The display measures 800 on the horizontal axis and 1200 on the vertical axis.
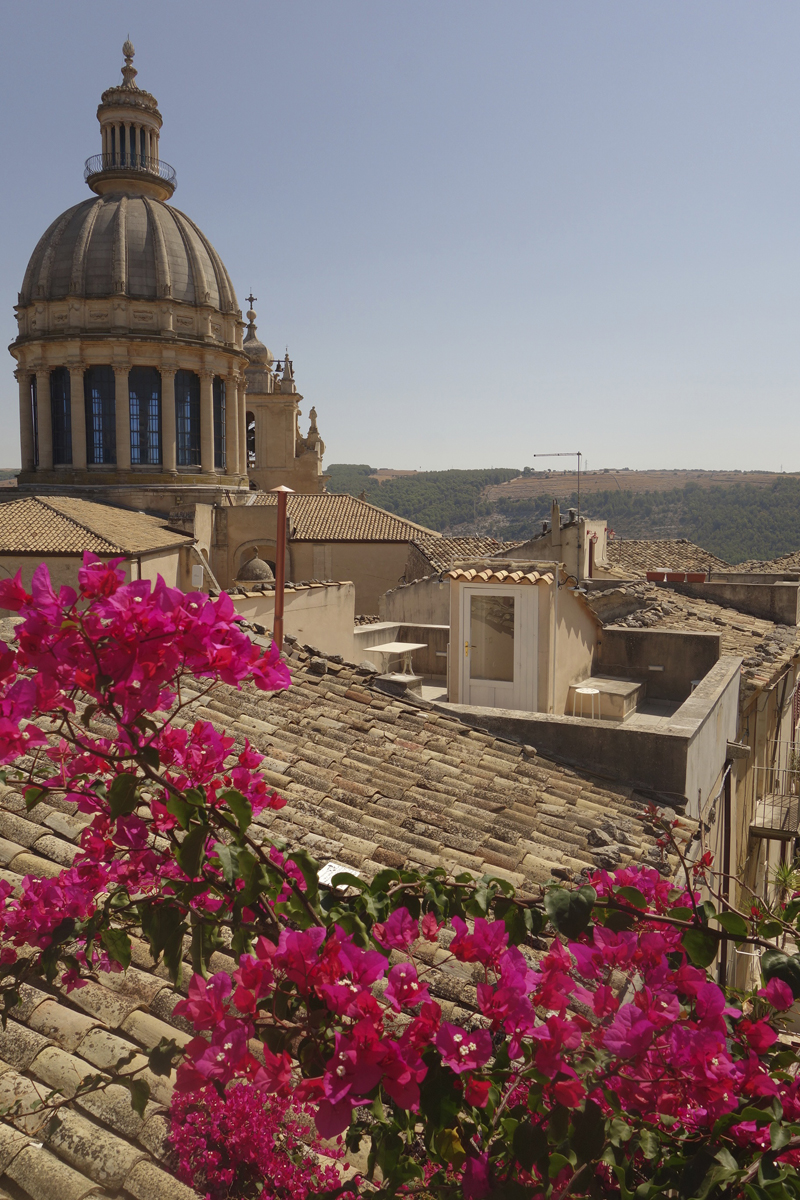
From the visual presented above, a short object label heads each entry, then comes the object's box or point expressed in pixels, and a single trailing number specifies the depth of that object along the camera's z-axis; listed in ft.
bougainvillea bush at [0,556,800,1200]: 5.26
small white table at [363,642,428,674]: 34.81
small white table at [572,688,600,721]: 28.40
